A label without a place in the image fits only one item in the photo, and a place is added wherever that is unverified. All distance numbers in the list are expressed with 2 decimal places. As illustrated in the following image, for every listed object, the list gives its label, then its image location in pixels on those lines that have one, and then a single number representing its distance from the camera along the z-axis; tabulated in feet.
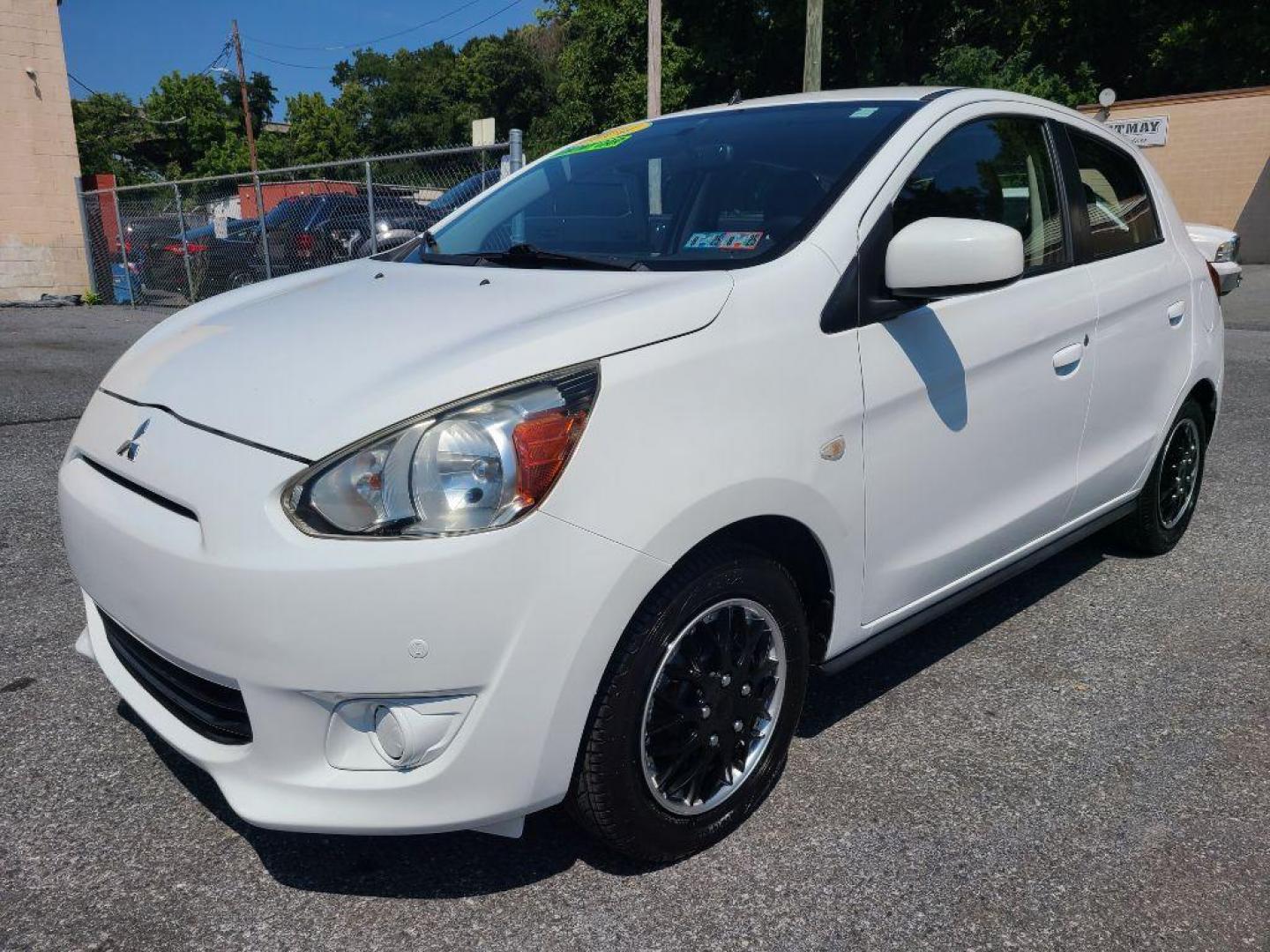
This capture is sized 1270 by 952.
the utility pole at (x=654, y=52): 53.62
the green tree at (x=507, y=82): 241.14
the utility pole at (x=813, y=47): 47.19
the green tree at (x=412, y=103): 266.57
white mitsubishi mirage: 5.94
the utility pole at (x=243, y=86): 164.69
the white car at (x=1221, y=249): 29.71
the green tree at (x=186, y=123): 228.22
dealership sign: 70.23
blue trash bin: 51.37
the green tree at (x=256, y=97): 286.25
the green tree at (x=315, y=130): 262.47
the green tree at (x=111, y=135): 207.62
